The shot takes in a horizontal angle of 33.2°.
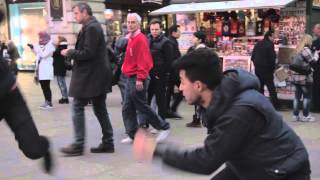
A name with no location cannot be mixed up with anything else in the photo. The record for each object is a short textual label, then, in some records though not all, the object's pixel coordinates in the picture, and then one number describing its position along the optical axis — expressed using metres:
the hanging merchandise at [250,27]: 11.51
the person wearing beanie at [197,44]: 8.36
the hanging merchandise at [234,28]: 11.77
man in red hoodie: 6.93
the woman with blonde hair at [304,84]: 8.91
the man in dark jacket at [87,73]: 6.34
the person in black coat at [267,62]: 10.11
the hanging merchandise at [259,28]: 11.38
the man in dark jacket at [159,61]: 8.16
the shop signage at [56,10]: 19.03
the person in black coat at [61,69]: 11.48
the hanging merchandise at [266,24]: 11.17
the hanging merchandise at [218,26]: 11.99
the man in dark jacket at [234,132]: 2.54
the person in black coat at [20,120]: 4.29
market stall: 10.55
